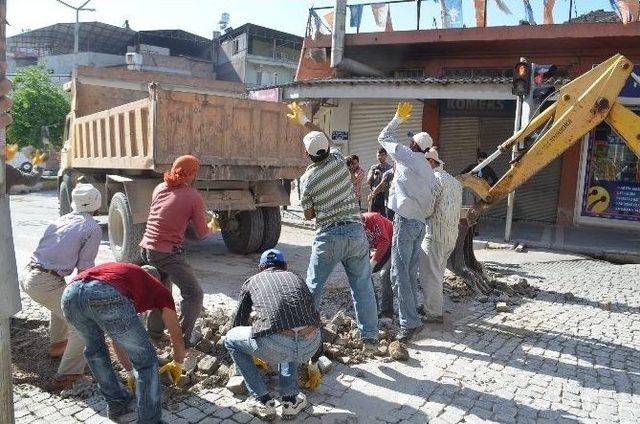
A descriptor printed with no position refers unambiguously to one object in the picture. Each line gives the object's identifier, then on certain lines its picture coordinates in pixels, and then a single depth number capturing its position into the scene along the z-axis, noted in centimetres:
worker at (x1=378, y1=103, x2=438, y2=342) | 482
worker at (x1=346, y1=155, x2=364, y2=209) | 888
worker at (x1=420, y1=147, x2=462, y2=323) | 525
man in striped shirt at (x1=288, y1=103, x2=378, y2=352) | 435
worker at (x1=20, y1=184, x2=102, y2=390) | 375
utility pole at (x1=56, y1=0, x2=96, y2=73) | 2217
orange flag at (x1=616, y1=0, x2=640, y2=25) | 1112
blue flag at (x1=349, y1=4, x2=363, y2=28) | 1422
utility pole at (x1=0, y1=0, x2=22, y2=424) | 247
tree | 2061
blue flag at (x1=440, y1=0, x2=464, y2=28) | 1315
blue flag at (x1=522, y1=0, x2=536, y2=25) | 1235
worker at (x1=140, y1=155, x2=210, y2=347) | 426
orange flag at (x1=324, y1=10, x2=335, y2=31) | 1439
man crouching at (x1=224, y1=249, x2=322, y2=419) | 326
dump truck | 654
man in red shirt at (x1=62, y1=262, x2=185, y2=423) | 309
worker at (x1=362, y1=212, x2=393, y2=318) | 539
